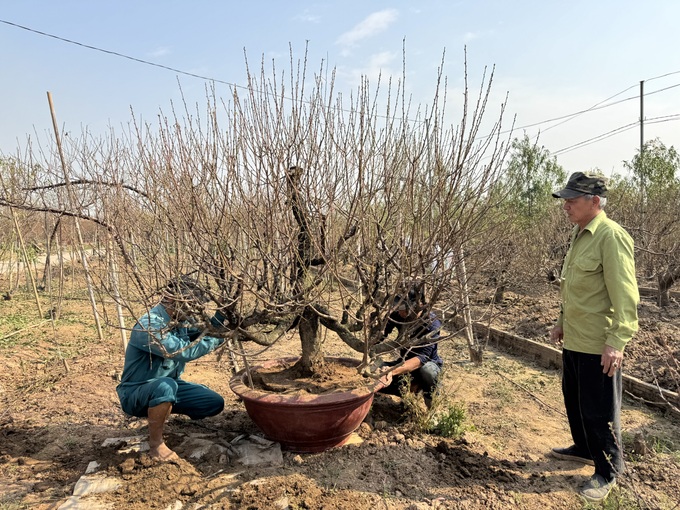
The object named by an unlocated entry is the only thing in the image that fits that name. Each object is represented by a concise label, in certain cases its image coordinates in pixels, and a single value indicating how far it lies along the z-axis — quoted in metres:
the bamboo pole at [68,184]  4.34
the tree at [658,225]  7.44
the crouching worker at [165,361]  3.00
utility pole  18.22
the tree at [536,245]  7.35
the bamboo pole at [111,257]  3.42
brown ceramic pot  2.92
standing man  2.57
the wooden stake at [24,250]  6.46
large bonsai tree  2.86
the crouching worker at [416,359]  3.21
